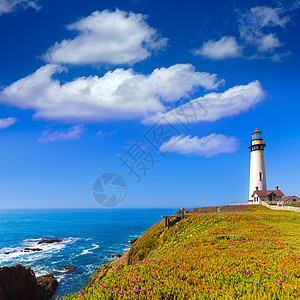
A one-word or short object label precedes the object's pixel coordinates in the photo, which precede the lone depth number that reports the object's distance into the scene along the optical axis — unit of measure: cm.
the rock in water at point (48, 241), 6348
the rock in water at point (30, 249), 5189
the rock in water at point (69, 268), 3641
